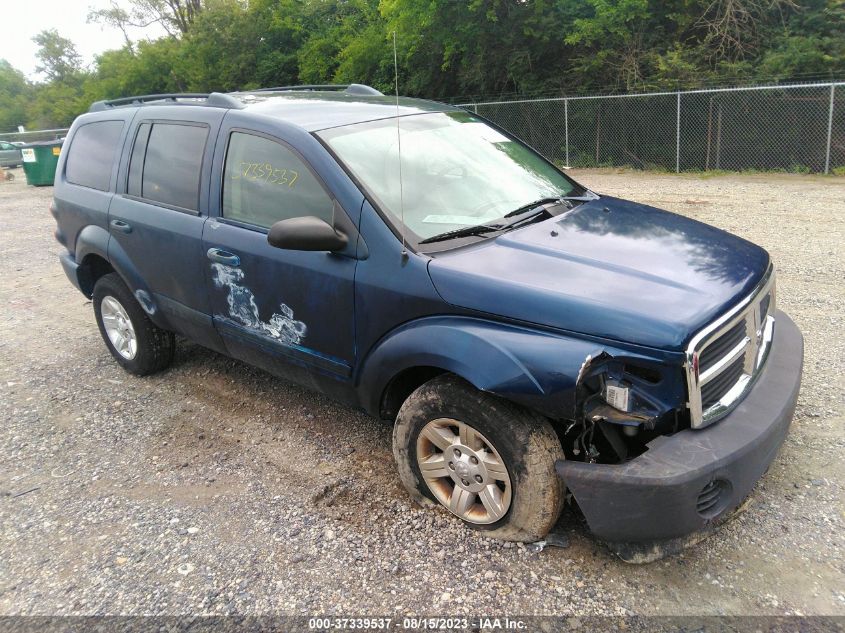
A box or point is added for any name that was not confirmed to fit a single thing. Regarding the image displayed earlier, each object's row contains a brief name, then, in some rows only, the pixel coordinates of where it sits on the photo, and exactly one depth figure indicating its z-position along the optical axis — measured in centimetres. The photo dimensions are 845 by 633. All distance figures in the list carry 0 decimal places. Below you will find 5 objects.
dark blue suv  254
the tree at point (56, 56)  5166
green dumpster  1880
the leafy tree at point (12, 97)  5088
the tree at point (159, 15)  4084
